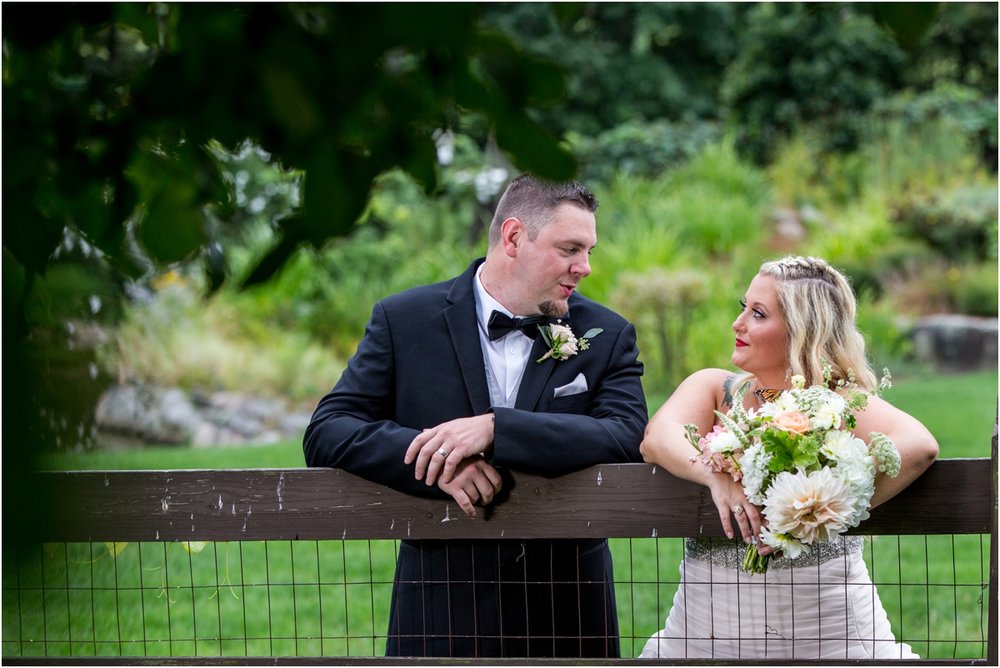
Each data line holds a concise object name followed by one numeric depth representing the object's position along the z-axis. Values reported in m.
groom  5.27
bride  5.47
